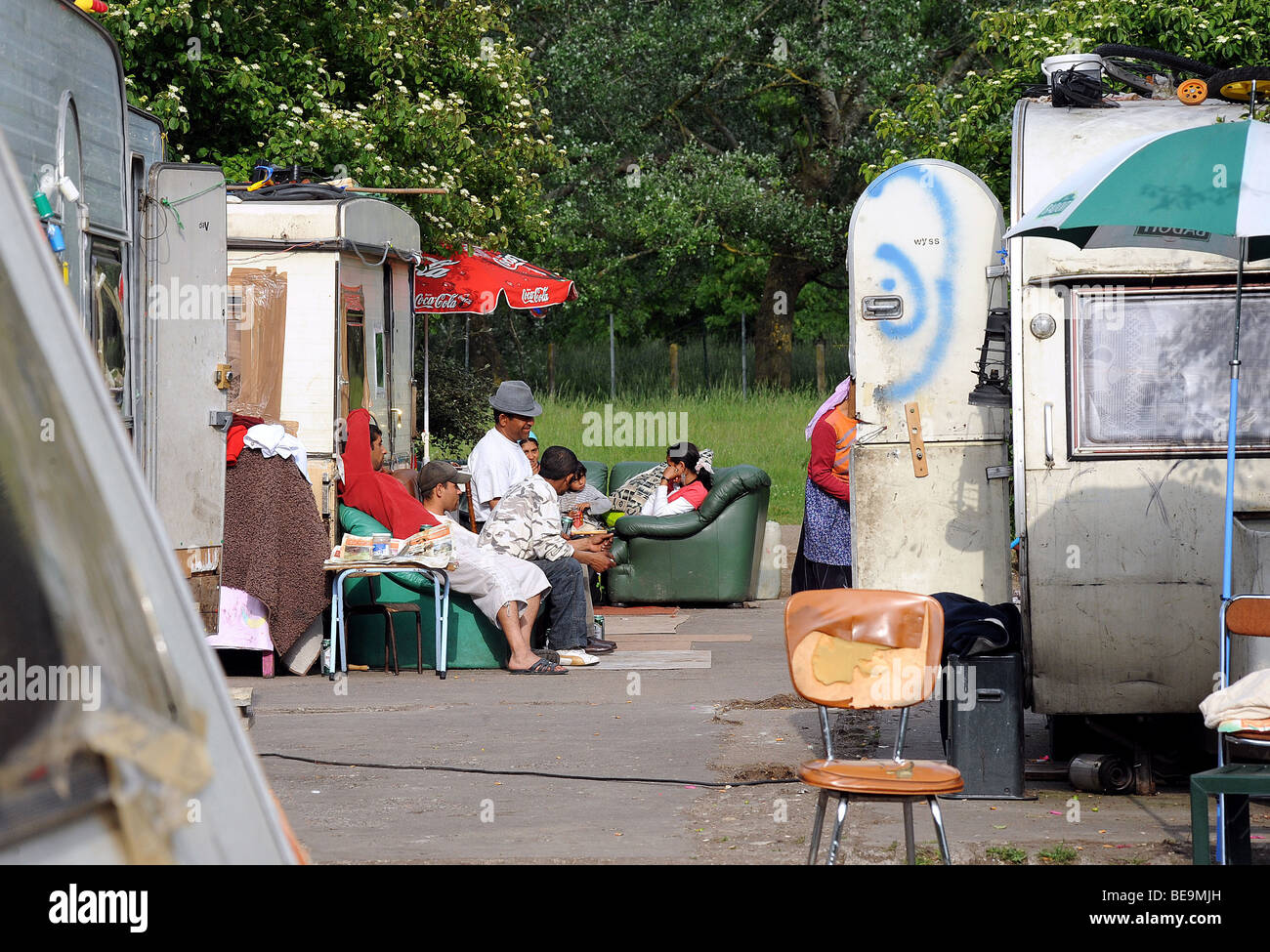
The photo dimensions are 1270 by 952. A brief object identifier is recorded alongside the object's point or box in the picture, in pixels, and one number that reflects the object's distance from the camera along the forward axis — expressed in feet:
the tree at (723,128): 79.66
